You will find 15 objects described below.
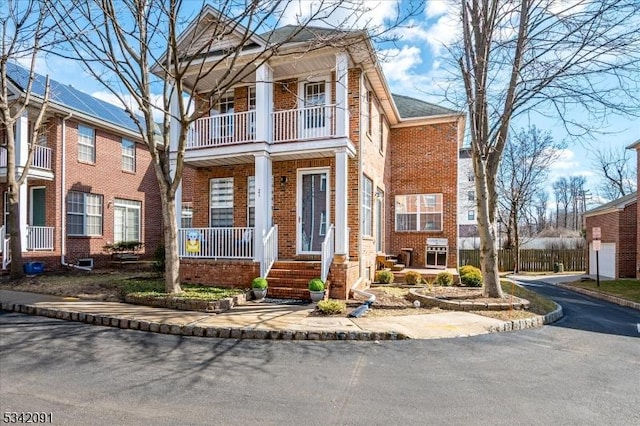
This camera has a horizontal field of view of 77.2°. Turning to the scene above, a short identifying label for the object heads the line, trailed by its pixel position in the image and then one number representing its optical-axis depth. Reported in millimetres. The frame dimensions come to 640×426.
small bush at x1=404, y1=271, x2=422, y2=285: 12828
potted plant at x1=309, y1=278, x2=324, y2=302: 9461
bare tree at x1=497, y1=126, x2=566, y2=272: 28172
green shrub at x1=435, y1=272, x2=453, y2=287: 12203
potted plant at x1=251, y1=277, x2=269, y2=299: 9891
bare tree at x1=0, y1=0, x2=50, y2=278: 11773
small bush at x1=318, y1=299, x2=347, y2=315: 8172
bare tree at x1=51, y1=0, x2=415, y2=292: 8617
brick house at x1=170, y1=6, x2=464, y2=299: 10633
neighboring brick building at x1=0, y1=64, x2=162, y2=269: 14930
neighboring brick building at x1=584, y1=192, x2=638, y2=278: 18953
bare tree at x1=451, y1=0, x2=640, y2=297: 9531
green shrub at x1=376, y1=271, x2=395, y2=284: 13047
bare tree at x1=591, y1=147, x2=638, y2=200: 37031
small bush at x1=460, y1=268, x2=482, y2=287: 12070
